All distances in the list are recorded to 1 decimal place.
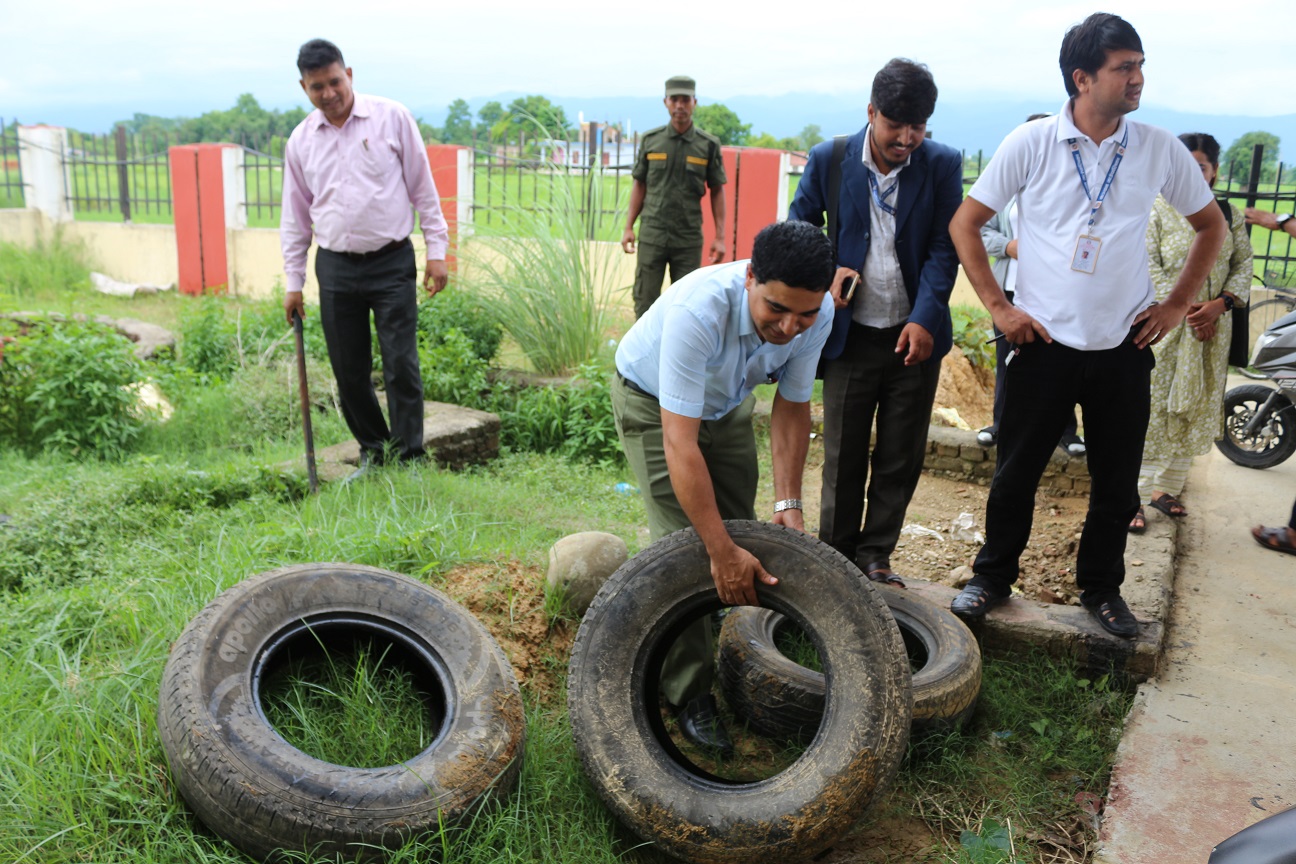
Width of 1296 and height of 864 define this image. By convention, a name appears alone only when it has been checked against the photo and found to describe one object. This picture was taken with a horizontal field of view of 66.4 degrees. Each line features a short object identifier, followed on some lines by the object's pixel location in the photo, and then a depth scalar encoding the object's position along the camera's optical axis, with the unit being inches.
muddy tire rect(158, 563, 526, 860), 96.9
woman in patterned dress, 184.1
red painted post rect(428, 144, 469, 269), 481.1
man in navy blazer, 139.0
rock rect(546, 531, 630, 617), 147.2
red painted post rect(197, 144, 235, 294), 556.1
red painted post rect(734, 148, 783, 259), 449.7
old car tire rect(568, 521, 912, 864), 99.9
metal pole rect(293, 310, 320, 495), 193.3
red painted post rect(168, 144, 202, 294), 565.9
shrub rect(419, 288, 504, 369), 304.8
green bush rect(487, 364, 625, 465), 249.3
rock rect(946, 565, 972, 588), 170.6
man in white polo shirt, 125.4
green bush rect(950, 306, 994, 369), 319.9
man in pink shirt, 189.8
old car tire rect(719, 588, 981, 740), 122.2
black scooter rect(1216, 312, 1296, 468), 233.1
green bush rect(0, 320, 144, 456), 233.3
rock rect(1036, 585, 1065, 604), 163.6
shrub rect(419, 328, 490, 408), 274.4
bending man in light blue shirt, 101.7
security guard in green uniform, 290.4
